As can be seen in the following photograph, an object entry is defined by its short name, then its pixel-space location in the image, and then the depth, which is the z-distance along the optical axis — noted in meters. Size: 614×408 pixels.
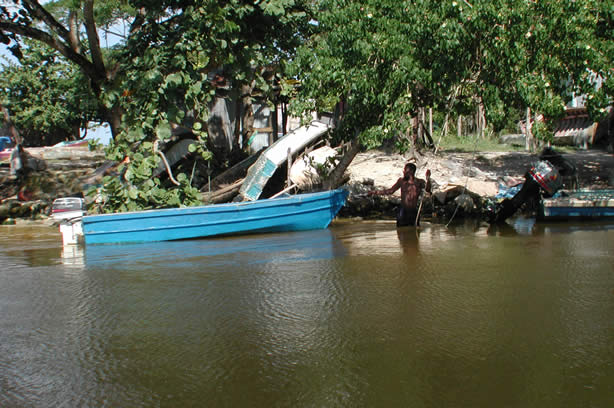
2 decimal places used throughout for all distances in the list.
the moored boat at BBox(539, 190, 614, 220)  12.32
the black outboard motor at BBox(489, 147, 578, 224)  12.03
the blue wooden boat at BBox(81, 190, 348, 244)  11.14
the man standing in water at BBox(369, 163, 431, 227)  11.99
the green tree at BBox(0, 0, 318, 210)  12.00
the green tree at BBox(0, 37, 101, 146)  36.97
